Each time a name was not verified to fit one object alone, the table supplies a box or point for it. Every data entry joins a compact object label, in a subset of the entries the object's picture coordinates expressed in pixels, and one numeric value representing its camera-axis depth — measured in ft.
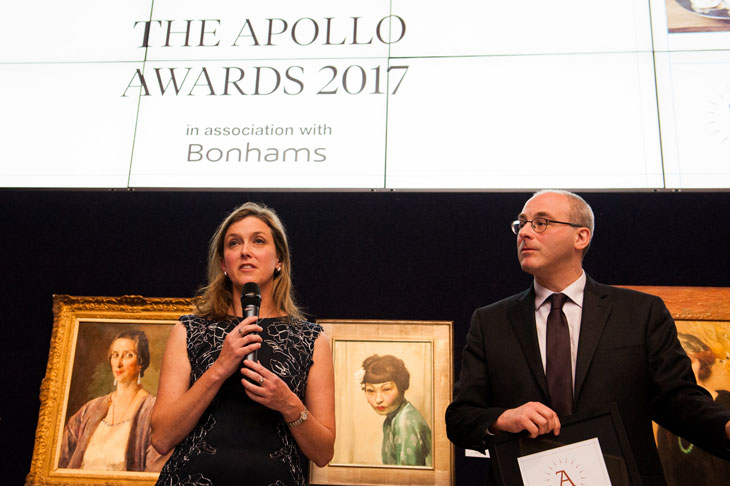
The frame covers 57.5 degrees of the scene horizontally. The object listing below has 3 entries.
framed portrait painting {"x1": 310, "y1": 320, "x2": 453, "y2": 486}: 9.70
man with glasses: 6.33
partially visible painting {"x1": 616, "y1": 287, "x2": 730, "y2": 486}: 9.09
